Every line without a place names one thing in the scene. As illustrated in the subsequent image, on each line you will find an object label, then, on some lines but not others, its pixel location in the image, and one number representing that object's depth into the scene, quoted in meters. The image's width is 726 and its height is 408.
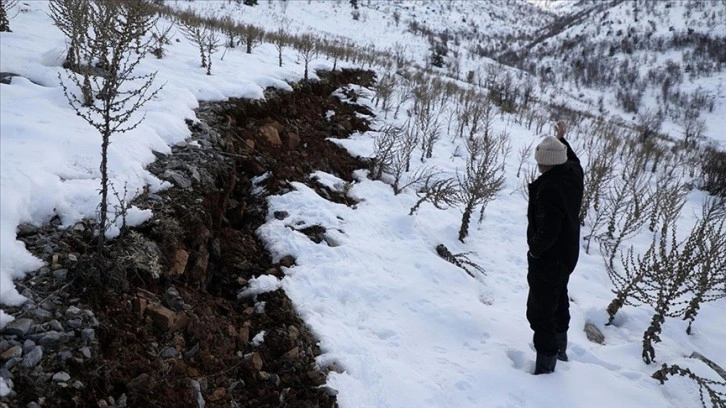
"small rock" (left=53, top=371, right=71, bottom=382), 1.70
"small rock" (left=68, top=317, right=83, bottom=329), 1.91
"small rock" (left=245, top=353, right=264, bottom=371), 2.55
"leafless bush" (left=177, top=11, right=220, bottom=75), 6.06
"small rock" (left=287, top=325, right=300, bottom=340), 2.87
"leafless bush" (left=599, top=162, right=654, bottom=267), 6.24
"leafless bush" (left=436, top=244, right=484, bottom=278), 5.03
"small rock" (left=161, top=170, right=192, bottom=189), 3.31
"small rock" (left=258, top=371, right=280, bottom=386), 2.53
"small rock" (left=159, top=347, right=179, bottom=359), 2.16
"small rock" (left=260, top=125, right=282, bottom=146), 5.45
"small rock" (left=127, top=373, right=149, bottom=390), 1.88
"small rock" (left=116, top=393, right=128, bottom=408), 1.80
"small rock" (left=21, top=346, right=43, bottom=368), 1.67
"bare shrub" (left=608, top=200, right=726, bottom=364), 3.60
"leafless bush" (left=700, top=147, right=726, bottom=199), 10.04
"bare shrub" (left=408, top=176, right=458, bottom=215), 5.70
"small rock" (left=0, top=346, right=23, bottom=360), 1.64
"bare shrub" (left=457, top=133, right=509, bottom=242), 5.61
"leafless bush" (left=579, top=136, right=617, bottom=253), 7.02
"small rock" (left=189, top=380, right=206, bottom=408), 2.09
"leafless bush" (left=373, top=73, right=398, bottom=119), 10.85
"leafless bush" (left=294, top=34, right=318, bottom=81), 8.62
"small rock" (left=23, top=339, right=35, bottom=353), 1.72
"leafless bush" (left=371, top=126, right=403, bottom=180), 6.65
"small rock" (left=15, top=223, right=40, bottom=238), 2.19
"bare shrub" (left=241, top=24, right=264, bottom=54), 8.80
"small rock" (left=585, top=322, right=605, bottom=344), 4.09
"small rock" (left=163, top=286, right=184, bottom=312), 2.50
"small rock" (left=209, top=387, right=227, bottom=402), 2.18
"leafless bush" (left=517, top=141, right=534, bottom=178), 10.55
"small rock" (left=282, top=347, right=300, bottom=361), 2.70
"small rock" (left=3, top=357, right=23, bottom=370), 1.63
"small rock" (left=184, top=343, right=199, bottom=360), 2.29
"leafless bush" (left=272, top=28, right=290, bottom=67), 10.57
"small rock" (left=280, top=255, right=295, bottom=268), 3.71
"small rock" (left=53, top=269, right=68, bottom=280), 2.08
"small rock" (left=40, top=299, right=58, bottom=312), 1.92
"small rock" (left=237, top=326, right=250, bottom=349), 2.69
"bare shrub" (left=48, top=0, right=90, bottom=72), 3.93
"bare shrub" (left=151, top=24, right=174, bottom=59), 6.09
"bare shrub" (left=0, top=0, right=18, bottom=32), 4.86
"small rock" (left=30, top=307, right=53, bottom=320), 1.86
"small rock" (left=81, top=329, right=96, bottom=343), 1.90
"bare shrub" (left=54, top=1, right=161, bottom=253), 2.22
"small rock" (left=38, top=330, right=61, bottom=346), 1.78
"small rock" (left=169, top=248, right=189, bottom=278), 2.78
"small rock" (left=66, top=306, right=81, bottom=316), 1.95
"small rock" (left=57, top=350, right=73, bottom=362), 1.77
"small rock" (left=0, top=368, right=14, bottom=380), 1.60
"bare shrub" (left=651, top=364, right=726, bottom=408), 3.12
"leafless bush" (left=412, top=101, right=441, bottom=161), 8.74
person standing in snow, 2.84
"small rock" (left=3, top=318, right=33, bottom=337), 1.74
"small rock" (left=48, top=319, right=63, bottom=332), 1.85
